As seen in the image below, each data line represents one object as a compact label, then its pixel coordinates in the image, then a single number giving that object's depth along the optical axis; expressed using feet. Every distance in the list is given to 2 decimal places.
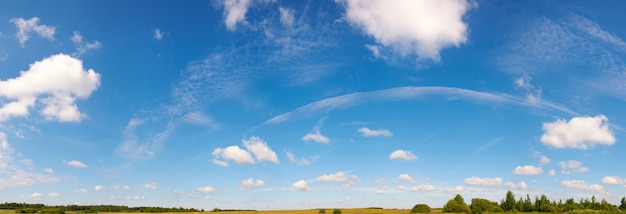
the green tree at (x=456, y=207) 528.22
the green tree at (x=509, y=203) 587.68
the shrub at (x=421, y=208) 516.45
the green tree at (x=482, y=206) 533.55
